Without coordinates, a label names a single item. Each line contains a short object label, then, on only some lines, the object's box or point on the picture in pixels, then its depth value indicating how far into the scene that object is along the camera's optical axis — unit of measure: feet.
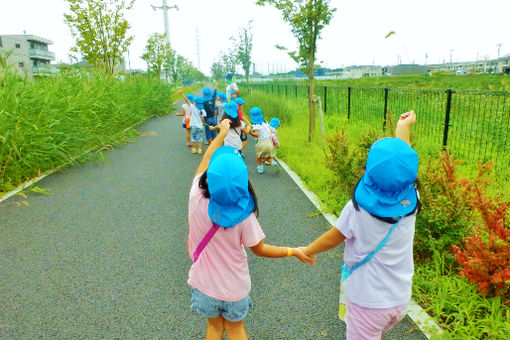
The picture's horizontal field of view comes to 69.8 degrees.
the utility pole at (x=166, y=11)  104.88
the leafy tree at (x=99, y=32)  57.52
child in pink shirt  6.11
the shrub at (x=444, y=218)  11.50
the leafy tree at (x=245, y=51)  123.85
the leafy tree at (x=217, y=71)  288.28
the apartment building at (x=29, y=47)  187.32
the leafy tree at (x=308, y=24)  29.86
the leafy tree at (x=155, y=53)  99.45
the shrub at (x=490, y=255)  8.92
